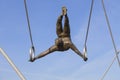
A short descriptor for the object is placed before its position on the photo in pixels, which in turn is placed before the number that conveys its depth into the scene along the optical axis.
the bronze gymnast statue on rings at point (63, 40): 15.57
